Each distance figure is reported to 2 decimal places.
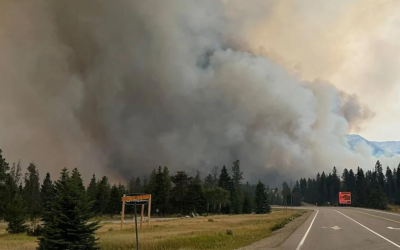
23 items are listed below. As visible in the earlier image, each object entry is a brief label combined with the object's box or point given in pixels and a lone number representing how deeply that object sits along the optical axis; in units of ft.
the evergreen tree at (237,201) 442.50
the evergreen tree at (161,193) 375.02
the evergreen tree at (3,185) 186.19
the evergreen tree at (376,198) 425.69
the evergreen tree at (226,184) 446.60
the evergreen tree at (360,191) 533.55
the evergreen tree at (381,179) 628.61
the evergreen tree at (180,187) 388.37
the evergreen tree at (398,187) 598.92
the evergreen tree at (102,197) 388.16
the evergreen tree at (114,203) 371.97
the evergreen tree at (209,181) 631.97
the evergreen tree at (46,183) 434.38
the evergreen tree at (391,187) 634.39
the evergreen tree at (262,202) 411.34
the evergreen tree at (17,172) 559.47
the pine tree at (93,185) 437.13
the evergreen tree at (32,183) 495.00
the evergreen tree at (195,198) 379.35
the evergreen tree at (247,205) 451.12
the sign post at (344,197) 491.22
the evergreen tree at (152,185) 396.08
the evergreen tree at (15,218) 146.61
